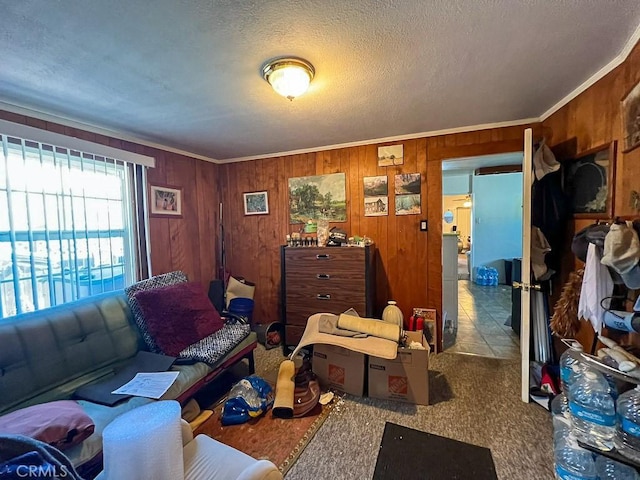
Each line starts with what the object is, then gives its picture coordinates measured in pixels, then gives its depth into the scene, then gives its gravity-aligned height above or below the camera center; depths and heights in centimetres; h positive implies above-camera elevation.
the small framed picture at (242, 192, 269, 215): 368 +32
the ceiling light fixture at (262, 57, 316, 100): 156 +86
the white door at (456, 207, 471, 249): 926 +12
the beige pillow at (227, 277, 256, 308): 350 -77
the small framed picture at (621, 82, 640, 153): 146 +54
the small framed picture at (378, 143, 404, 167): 306 +76
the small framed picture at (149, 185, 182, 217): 298 +31
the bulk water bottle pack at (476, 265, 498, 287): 620 -117
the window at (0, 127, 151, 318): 191 +4
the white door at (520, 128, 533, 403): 206 -28
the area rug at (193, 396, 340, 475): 170 -137
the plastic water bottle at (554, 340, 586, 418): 158 -88
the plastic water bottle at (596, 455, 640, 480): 128 -116
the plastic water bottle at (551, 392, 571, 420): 174 -121
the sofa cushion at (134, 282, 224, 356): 216 -72
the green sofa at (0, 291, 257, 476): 150 -81
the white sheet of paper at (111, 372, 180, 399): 167 -96
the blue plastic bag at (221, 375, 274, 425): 200 -128
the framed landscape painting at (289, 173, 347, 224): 333 +34
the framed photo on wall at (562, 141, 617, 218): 174 +28
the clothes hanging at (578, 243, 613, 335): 159 -38
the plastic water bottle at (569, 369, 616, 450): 135 -94
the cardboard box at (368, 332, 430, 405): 213 -117
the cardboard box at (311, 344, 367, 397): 227 -117
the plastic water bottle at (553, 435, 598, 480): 140 -123
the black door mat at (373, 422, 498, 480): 155 -136
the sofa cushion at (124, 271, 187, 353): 217 -53
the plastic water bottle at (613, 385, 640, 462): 124 -91
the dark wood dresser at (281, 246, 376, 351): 282 -59
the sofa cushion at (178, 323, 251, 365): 208 -92
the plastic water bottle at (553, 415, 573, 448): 154 -120
